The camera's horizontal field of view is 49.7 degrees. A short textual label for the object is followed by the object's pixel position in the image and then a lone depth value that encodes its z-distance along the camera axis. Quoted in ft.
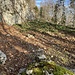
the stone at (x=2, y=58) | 13.44
